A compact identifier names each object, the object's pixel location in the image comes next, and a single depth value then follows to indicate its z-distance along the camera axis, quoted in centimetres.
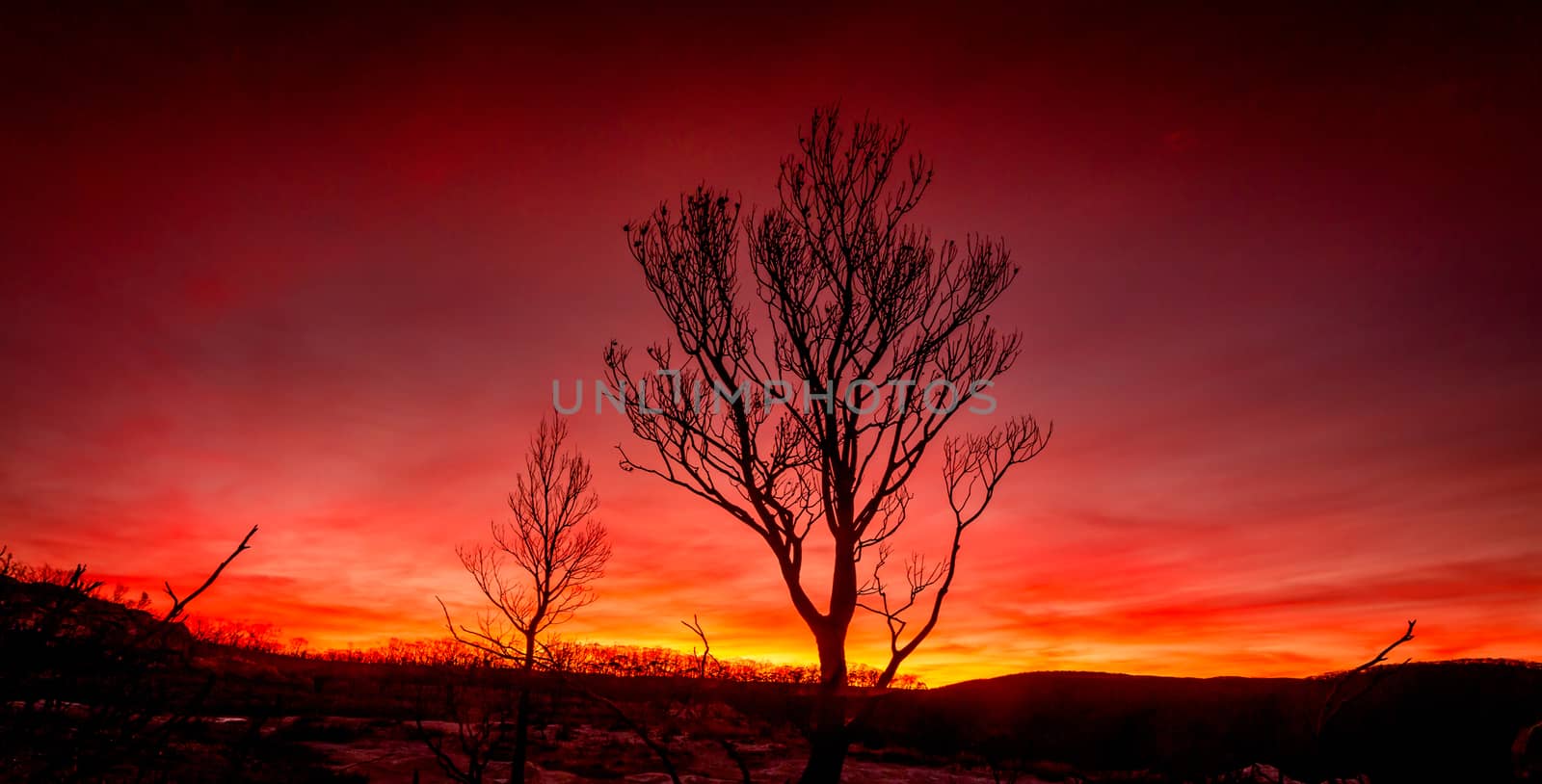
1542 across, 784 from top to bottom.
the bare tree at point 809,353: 632
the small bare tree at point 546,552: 1387
